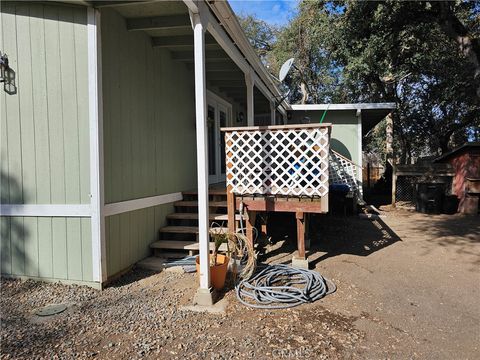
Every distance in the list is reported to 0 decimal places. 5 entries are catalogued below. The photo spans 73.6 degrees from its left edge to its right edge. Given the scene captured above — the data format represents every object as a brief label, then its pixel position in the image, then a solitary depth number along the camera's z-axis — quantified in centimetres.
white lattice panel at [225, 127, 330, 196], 389
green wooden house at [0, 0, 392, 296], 328
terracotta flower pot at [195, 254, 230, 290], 321
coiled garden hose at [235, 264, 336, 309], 303
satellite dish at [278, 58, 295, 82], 589
